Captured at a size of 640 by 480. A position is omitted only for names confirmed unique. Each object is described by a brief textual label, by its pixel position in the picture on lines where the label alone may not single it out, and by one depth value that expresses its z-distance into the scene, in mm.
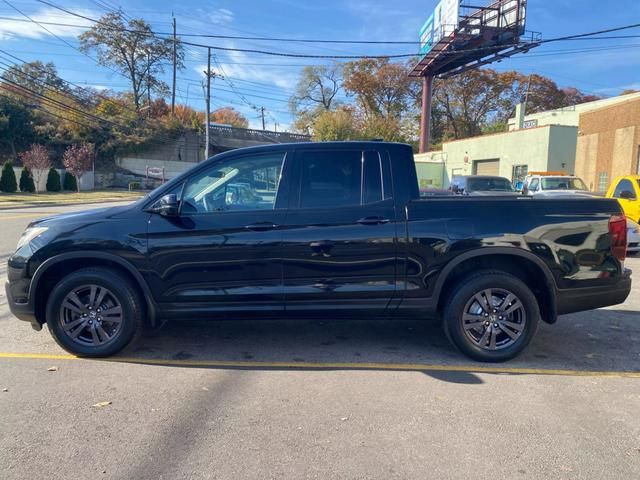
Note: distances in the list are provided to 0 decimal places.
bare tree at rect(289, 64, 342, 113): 68000
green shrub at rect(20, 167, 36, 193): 36031
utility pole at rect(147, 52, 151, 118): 61875
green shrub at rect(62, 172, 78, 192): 43031
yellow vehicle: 11906
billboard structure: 34344
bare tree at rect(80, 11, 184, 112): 59250
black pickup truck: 4281
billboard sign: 36719
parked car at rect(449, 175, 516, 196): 16984
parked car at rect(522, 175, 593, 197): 16891
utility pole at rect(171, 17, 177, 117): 60031
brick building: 20375
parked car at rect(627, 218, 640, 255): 10297
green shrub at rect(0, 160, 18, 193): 34219
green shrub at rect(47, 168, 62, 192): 39219
